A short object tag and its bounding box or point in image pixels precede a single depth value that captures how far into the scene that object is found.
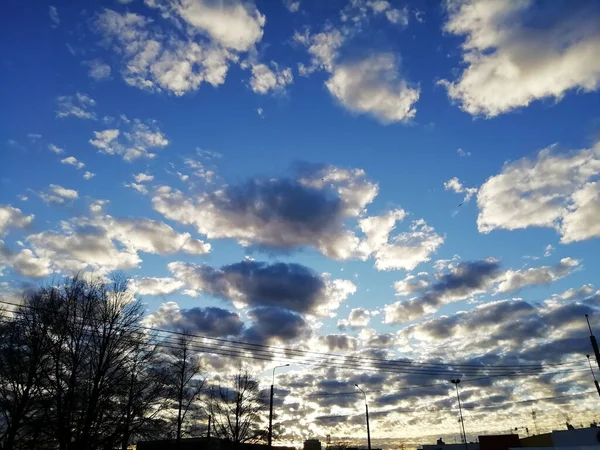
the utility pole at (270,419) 40.54
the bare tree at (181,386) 48.12
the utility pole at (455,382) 80.88
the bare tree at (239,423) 60.66
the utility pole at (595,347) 34.76
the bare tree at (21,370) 28.77
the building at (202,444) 57.00
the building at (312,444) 88.38
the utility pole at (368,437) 55.72
